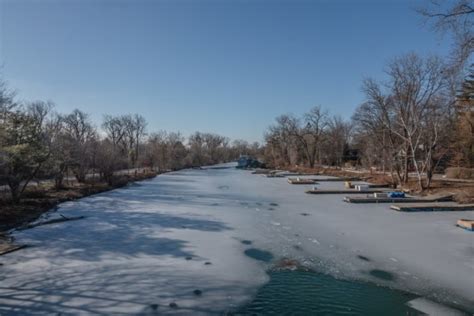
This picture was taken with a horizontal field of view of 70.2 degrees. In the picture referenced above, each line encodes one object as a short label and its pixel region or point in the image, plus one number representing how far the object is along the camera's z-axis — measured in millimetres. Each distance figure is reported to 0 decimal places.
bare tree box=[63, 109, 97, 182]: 19391
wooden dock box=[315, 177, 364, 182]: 27234
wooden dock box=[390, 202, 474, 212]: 12969
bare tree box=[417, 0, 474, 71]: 7319
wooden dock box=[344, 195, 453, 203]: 14844
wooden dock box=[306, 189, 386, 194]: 18952
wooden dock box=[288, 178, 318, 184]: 25281
